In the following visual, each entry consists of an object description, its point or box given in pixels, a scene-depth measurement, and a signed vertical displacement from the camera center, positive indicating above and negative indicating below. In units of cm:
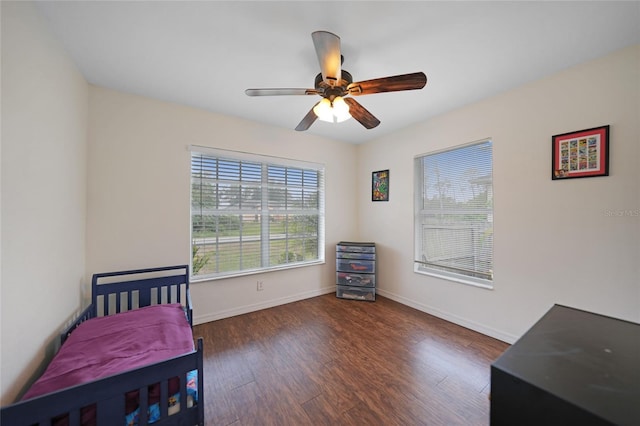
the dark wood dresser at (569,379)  44 -37
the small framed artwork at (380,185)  343 +40
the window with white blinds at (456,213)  246 -2
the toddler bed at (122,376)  90 -81
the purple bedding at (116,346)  114 -81
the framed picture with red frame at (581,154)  176 +47
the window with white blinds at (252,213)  270 -2
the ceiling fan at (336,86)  140 +87
